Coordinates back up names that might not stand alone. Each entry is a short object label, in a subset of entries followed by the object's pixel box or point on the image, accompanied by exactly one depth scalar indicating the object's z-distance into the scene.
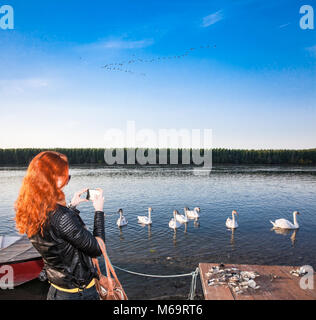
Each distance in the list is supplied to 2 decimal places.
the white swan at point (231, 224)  15.54
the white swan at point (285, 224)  15.79
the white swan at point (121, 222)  16.19
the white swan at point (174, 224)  15.59
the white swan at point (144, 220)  16.58
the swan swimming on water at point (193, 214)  17.48
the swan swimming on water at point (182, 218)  16.58
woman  2.31
